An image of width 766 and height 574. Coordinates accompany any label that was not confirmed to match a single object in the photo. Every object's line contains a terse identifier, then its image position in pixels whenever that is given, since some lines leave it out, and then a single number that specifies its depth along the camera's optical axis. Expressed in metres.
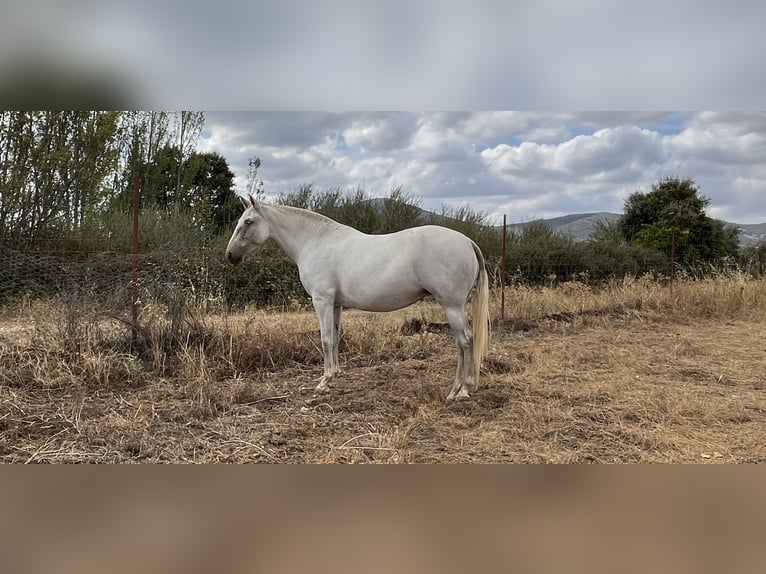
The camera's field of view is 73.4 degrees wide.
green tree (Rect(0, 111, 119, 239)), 6.92
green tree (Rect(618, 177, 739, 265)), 14.48
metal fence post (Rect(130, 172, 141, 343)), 4.95
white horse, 4.07
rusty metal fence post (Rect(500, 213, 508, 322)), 7.74
